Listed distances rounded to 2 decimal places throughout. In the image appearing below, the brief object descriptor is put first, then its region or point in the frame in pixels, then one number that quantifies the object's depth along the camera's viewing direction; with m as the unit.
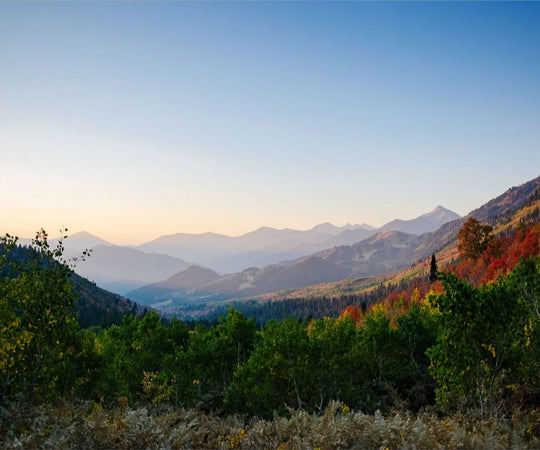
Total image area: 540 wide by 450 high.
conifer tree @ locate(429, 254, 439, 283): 125.19
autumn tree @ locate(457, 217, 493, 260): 111.06
